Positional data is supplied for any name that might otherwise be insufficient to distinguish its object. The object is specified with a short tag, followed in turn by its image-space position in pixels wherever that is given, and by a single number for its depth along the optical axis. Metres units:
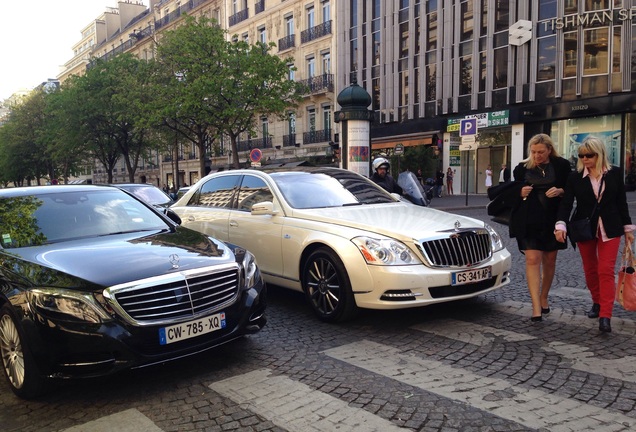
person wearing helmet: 8.99
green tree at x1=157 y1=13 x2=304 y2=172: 27.55
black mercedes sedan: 3.50
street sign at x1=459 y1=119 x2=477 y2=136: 19.39
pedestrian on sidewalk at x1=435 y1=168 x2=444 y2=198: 29.73
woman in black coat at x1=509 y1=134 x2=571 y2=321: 5.13
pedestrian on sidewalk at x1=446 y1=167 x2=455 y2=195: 31.70
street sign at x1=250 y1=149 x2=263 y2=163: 21.46
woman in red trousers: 4.76
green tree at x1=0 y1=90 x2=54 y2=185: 50.19
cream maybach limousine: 4.93
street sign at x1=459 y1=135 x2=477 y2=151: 19.56
